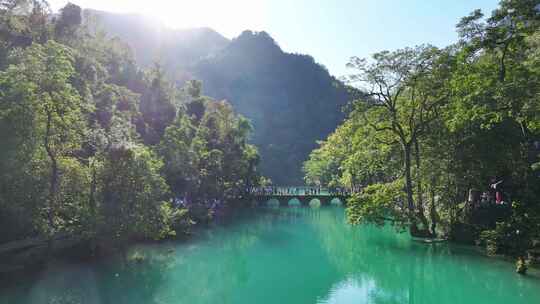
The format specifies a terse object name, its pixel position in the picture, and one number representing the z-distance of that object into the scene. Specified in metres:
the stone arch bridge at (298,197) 53.66
